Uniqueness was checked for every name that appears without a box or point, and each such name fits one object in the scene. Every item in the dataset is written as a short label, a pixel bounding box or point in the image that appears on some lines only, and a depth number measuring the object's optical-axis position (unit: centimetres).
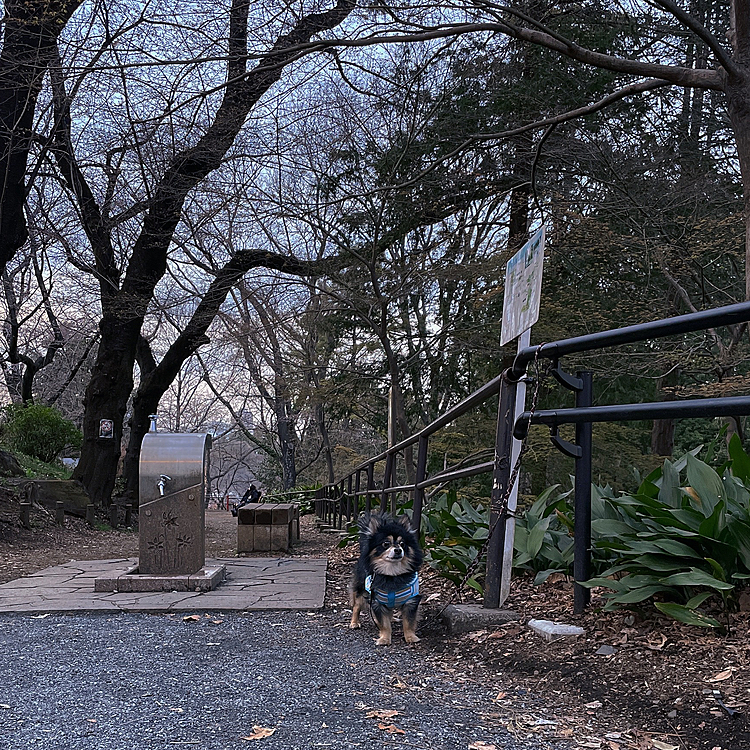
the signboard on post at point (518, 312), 363
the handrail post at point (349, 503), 1024
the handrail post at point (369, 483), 764
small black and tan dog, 357
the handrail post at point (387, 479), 613
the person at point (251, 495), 2300
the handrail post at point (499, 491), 360
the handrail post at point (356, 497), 927
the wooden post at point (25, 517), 1044
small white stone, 305
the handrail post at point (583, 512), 328
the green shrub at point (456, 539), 417
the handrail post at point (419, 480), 475
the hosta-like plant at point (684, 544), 280
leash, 329
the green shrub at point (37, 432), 1587
